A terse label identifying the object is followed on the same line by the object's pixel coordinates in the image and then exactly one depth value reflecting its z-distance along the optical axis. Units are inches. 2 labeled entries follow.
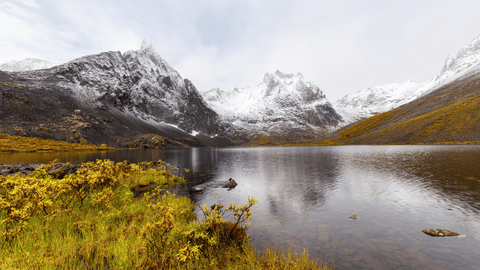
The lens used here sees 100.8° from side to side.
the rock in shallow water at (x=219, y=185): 1080.2
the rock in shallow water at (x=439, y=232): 491.2
